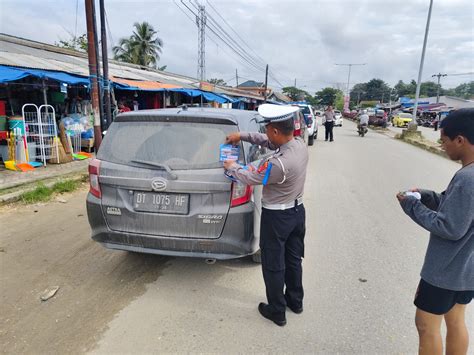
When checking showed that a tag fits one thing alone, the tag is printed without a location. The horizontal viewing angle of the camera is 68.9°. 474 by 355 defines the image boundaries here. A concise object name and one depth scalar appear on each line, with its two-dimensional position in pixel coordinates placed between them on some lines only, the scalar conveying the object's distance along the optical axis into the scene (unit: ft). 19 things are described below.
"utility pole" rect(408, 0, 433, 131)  59.04
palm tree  126.04
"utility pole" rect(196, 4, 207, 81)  72.95
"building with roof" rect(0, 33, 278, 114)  28.85
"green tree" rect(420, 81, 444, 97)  361.82
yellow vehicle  120.56
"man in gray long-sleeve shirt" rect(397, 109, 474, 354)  5.62
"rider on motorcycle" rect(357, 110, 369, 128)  67.05
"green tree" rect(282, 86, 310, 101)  347.77
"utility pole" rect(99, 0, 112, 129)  31.68
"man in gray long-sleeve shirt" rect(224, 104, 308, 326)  8.18
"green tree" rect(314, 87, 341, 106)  362.98
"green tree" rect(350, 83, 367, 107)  385.11
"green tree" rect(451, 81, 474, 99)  335.86
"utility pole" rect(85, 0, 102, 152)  26.81
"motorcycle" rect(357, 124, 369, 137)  67.37
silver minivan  9.70
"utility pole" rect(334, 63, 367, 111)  220.74
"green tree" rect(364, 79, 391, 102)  382.42
